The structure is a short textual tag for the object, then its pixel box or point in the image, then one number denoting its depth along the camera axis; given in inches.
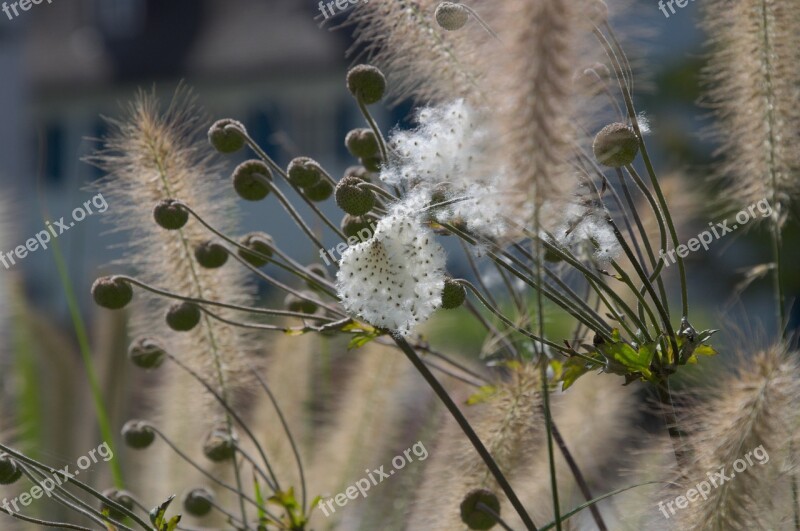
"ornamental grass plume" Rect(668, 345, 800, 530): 24.1
